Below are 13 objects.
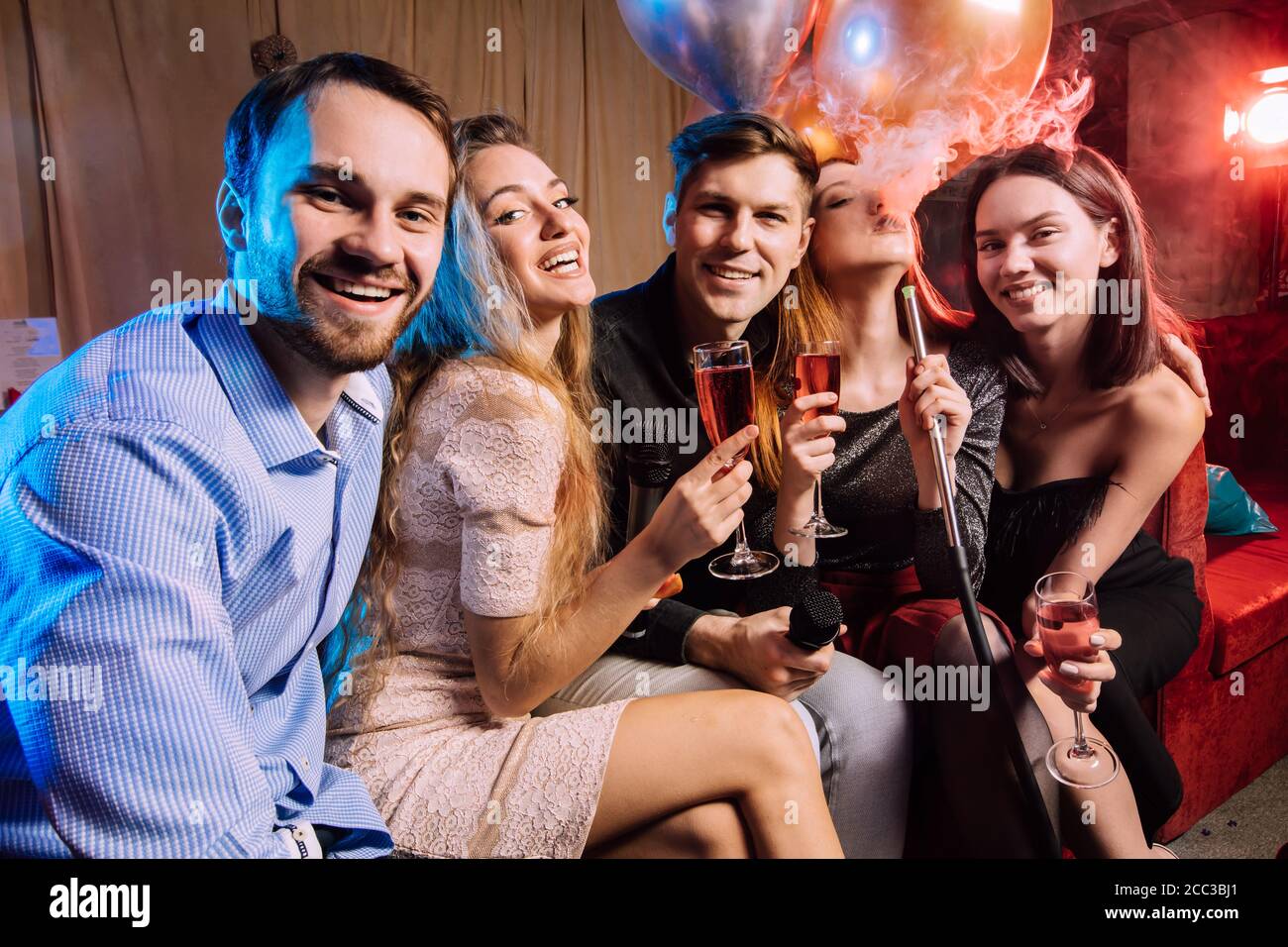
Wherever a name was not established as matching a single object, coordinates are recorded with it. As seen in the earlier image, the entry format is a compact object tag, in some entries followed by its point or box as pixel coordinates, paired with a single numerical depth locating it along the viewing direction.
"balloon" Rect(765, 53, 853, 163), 1.47
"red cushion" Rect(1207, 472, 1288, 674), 1.54
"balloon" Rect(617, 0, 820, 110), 1.43
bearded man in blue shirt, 0.90
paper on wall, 1.52
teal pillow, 1.51
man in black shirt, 1.38
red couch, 1.46
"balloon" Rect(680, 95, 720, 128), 1.56
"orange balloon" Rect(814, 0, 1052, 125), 1.38
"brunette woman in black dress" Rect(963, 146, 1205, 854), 1.36
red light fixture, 1.40
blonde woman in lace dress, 1.19
